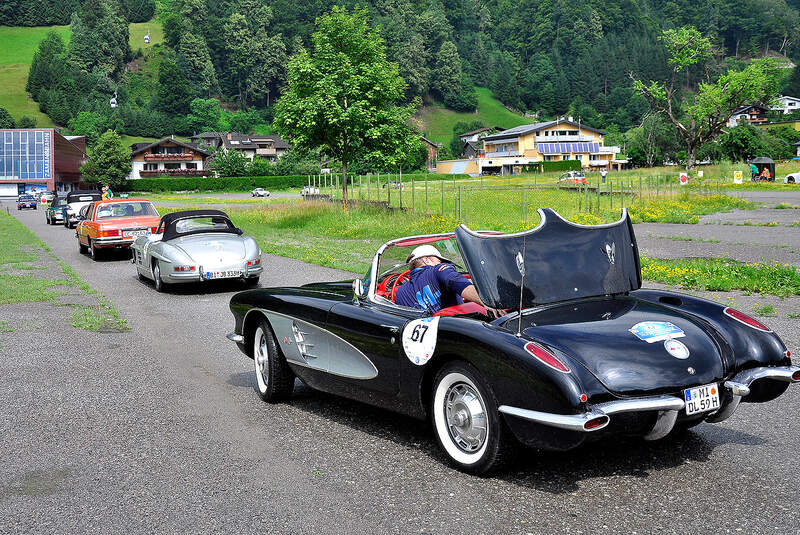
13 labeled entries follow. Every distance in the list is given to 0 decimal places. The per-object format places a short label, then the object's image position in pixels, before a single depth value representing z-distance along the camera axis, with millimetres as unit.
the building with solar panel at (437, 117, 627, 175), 129125
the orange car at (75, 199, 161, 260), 19219
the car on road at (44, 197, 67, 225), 39356
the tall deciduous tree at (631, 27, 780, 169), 78062
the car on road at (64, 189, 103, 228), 36312
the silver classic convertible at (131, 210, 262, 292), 12945
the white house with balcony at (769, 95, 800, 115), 157800
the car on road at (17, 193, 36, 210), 68250
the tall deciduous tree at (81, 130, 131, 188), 100438
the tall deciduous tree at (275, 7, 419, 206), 28500
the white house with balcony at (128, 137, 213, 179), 128375
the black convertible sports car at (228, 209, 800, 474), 4043
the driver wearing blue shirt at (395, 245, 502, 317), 5172
